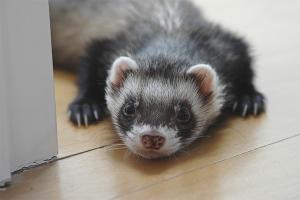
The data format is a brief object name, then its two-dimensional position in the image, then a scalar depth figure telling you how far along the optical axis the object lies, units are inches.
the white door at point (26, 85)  12.5
